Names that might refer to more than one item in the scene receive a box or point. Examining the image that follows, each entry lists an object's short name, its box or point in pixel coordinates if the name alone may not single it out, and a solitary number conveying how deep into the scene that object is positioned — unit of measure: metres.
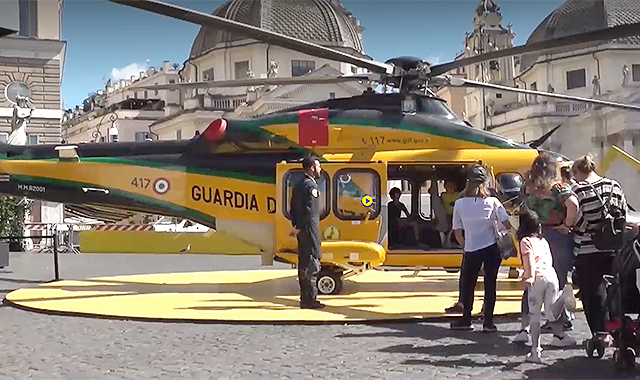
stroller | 5.12
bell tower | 61.72
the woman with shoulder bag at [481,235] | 7.05
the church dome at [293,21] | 58.91
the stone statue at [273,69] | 53.20
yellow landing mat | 8.19
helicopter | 9.69
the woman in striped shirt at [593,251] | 5.82
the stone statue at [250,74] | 56.19
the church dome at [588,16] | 54.94
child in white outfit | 5.82
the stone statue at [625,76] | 51.42
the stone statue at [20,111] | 27.22
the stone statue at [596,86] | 50.75
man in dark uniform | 8.52
